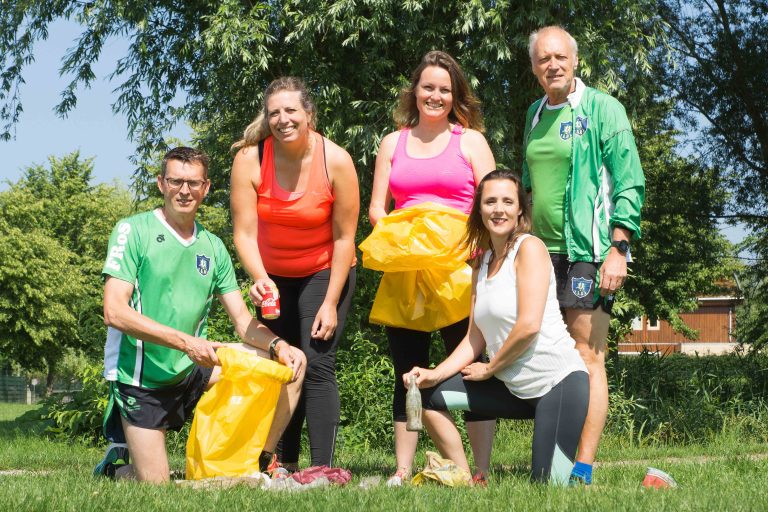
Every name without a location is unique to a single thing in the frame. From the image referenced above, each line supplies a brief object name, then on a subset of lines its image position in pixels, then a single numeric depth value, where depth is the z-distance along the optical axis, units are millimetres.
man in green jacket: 4793
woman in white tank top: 4477
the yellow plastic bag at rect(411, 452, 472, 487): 4648
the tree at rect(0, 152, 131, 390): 34750
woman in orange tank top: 5121
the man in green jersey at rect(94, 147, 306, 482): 4984
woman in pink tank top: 5086
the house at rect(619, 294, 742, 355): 59678
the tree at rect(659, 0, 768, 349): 14227
